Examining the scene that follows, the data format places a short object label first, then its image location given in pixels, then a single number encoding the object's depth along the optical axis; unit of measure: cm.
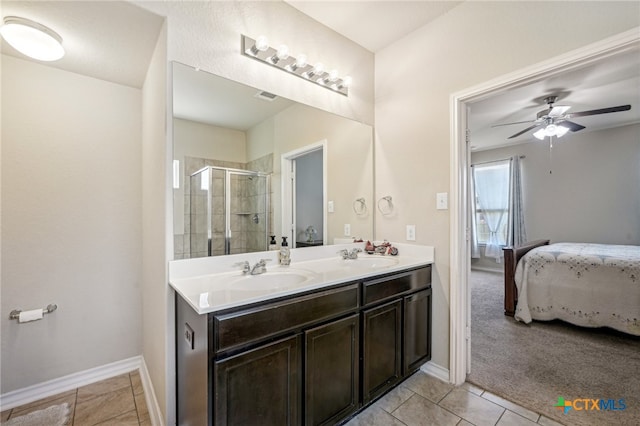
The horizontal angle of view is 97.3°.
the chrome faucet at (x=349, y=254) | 221
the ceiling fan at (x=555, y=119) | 306
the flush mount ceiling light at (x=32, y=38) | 144
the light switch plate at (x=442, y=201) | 201
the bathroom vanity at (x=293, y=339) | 112
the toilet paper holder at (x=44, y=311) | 180
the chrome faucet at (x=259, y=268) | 165
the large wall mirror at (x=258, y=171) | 160
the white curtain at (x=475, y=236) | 590
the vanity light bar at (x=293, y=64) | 174
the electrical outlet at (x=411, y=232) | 221
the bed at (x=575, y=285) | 263
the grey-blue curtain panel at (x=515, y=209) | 518
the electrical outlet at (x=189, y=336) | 122
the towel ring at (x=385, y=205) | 239
